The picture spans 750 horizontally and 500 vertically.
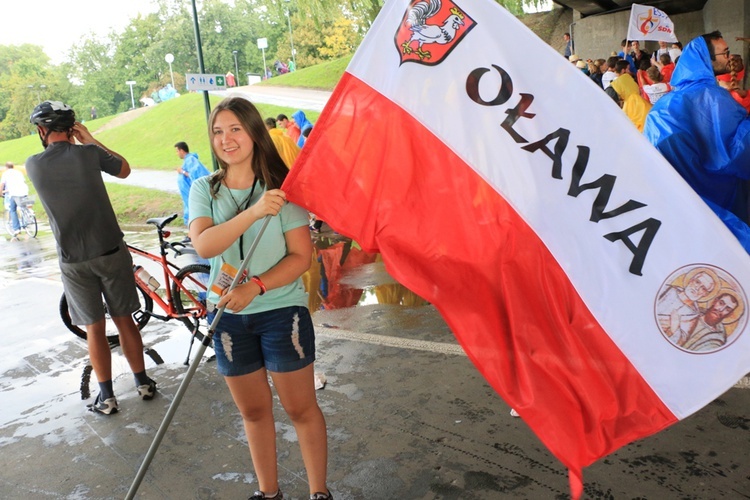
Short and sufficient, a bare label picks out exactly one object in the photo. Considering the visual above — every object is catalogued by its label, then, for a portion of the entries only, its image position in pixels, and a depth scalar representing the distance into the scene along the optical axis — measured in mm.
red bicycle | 6195
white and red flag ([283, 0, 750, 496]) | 2193
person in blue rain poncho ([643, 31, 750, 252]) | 4586
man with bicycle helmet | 4320
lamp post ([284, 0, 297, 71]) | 55000
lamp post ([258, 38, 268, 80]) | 41750
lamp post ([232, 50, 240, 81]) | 59650
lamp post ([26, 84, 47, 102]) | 71488
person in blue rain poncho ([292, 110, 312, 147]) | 13547
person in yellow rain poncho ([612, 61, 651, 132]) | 8172
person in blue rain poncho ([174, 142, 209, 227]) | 10758
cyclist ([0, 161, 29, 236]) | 16703
